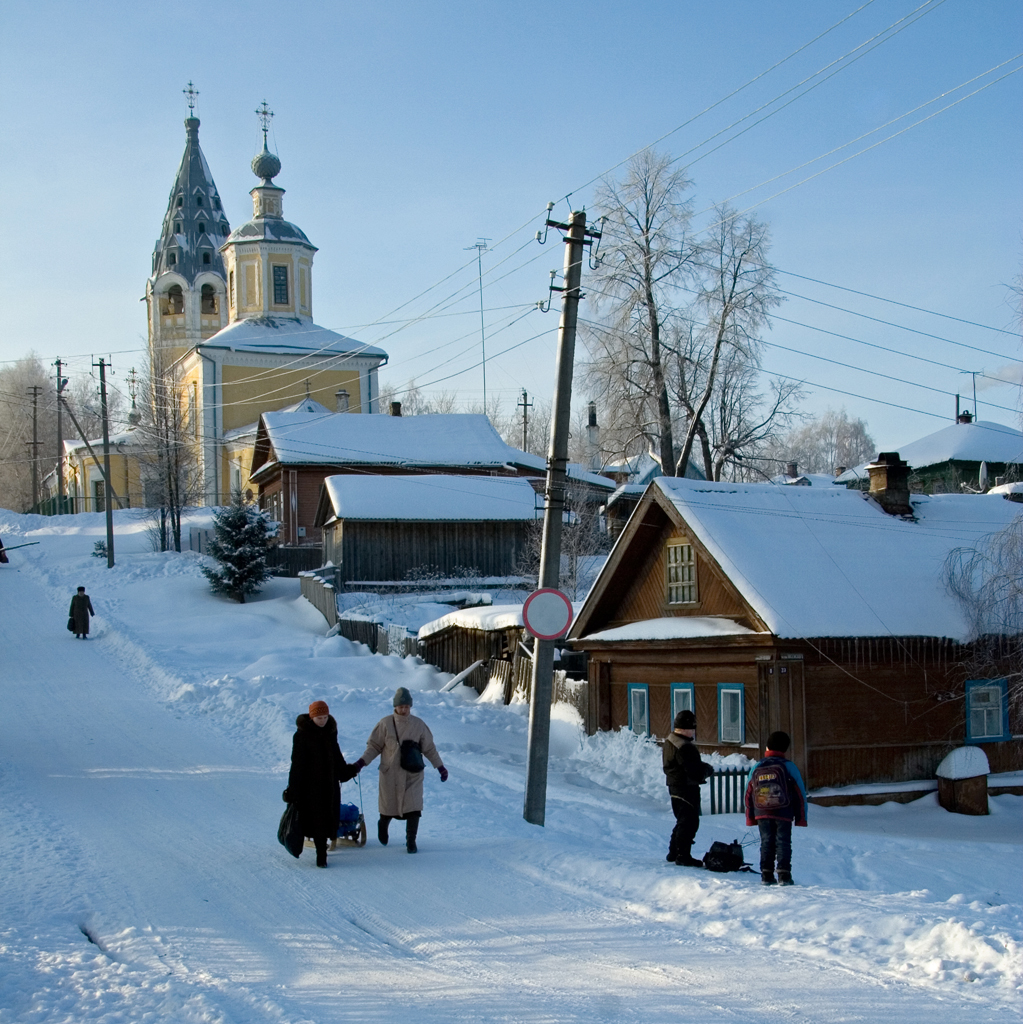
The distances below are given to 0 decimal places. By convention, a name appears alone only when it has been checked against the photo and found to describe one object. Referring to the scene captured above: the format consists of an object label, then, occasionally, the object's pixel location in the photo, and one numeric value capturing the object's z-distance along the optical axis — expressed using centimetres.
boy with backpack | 973
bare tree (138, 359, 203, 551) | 4825
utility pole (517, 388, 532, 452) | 8162
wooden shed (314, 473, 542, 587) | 3691
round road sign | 1259
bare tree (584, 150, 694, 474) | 3844
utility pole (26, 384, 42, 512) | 6974
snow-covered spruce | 3703
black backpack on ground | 1015
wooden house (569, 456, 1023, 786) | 1800
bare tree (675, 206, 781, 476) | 3762
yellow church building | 6116
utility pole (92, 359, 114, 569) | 3900
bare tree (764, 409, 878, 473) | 9900
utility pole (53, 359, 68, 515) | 5922
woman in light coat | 1045
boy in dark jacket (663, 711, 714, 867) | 1041
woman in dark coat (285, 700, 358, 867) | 981
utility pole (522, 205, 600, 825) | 1288
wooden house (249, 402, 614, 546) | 4434
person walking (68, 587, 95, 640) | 2903
